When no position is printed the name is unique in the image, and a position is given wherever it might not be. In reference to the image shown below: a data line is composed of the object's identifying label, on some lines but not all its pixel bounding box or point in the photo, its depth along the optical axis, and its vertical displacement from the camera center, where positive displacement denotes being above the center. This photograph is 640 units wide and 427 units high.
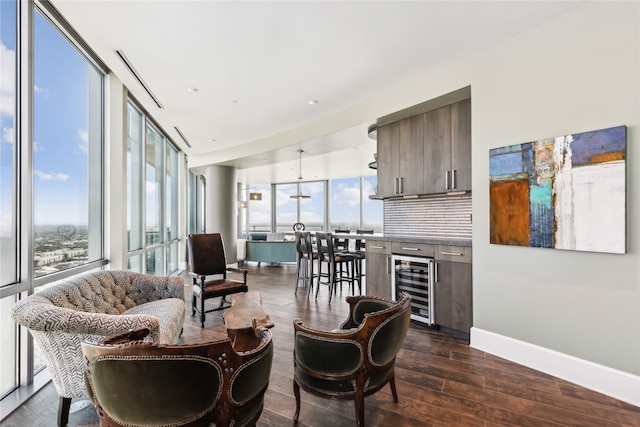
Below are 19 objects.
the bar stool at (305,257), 5.20 -0.77
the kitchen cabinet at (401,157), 3.92 +0.82
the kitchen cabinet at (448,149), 3.44 +0.81
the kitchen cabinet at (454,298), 3.21 -0.94
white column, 7.71 +0.27
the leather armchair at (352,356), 1.72 -0.85
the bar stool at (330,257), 4.75 -0.74
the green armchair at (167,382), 1.16 -0.68
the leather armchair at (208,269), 3.76 -0.78
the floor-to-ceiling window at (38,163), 2.13 +0.47
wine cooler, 3.53 -0.86
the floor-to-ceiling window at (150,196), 4.39 +0.37
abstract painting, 2.18 +0.18
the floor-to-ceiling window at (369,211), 11.61 +0.16
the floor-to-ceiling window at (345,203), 11.91 +0.50
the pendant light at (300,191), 6.21 +1.08
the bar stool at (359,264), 5.14 -0.93
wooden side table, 2.05 -1.22
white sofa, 1.72 -0.68
